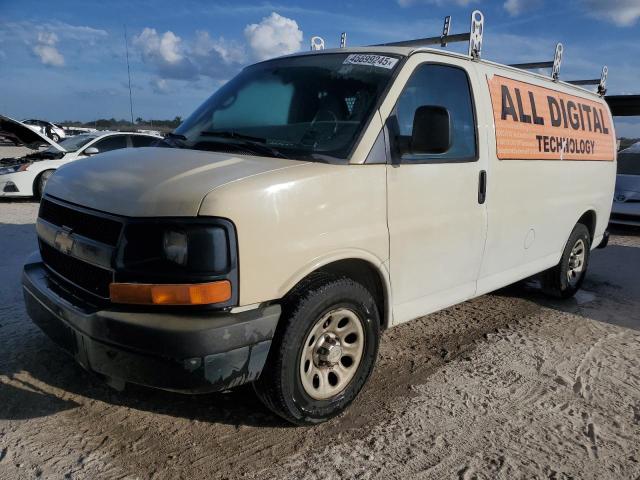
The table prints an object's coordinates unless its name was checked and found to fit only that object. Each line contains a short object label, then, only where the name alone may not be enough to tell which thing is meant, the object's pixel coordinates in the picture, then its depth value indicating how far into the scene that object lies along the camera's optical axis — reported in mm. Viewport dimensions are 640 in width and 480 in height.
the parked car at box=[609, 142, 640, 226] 10109
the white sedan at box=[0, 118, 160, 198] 11023
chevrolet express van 2418
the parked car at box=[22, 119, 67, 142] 21016
